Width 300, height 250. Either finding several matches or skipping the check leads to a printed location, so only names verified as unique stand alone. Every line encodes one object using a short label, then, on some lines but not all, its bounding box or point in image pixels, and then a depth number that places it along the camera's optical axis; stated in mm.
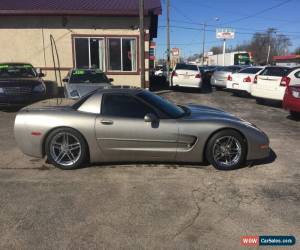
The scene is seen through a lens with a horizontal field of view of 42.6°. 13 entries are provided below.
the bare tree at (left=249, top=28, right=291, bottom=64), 108500
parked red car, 10539
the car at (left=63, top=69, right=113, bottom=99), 11570
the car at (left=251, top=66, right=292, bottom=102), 13883
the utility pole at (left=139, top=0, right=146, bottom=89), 15523
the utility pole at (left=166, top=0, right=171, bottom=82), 34928
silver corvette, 5965
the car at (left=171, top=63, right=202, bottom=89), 19297
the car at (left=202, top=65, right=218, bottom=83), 27656
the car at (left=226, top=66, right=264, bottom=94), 17188
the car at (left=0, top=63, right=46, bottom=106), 11906
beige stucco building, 17250
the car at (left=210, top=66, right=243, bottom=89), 20344
